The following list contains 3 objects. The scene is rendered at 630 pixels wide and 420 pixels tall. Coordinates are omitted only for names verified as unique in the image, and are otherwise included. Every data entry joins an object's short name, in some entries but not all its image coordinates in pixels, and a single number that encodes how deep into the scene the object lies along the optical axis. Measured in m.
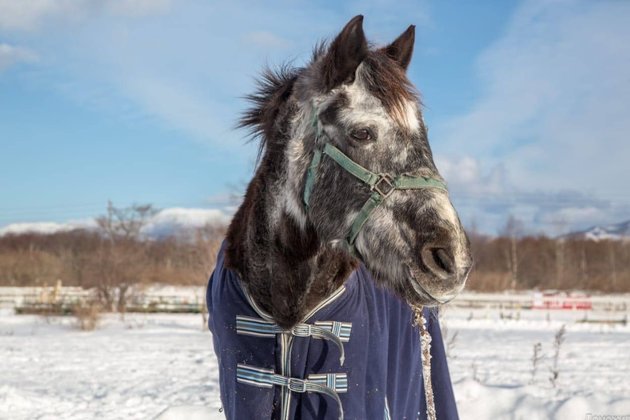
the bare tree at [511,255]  44.21
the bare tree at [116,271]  24.21
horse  2.60
